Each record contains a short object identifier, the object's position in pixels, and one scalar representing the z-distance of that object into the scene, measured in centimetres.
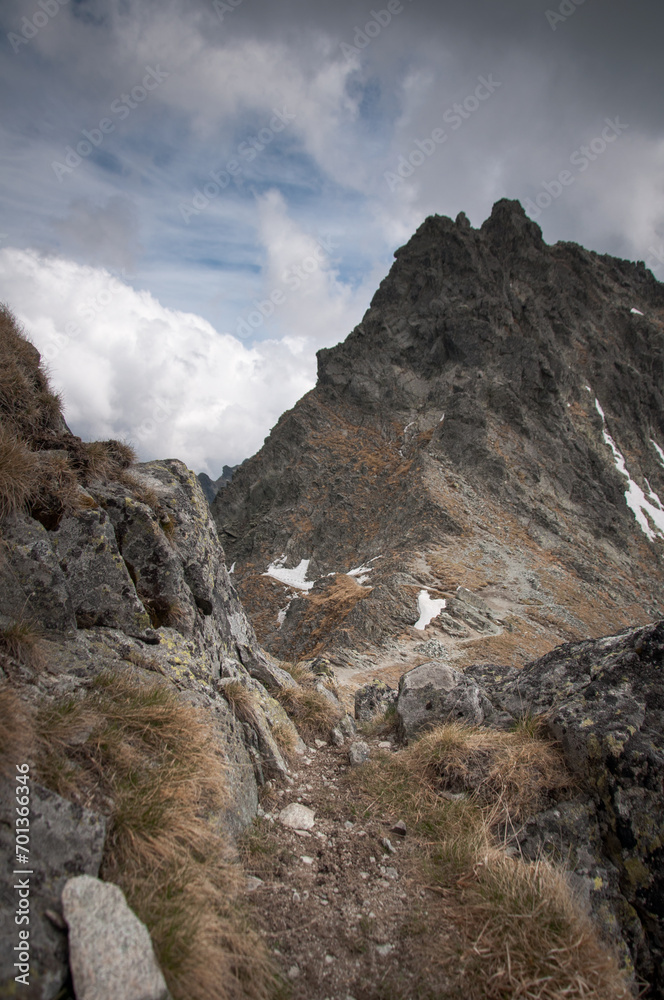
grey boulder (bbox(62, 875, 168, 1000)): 190
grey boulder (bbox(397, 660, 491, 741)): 580
